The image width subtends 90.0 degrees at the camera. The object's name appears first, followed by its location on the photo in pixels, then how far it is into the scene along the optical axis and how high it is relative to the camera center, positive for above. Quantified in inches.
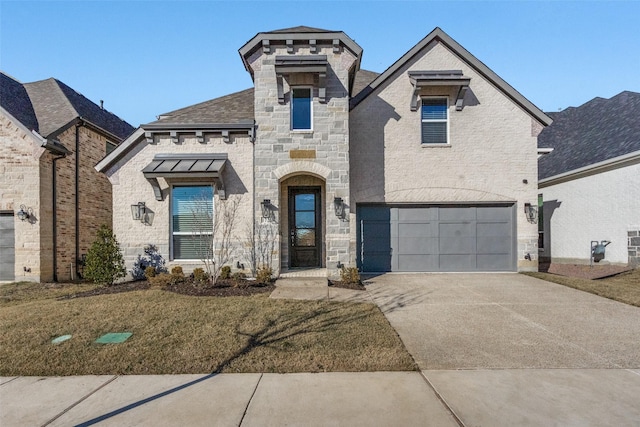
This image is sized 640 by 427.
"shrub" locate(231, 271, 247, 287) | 346.9 -71.1
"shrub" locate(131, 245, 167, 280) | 395.2 -54.4
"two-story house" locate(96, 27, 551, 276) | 387.5 +64.2
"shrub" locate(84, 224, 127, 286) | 355.9 -48.9
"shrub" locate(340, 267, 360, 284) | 353.7 -66.6
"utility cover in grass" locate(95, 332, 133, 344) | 192.7 -74.5
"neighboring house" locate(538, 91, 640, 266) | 448.1 +45.8
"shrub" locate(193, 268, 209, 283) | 356.5 -66.1
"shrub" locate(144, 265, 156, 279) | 376.6 -64.8
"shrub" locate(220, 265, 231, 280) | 372.5 -64.8
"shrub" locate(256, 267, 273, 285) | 352.2 -65.7
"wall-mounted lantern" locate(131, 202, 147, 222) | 393.1 +7.5
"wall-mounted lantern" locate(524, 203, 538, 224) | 428.8 +4.4
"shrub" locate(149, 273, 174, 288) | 349.4 -69.8
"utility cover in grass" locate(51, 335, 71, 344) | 193.0 -74.7
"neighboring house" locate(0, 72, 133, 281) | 407.2 +49.3
